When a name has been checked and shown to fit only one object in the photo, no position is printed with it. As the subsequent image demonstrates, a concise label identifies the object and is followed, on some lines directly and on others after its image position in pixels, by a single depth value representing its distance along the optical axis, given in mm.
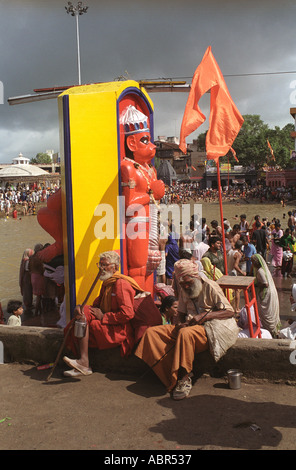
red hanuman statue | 5988
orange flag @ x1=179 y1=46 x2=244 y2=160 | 5816
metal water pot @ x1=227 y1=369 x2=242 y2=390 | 4113
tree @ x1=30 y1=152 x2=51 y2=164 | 102575
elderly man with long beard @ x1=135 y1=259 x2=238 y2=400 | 4105
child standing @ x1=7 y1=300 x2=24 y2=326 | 5678
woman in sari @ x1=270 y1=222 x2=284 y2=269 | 11164
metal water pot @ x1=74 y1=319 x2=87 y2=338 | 4410
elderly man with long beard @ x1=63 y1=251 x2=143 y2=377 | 4457
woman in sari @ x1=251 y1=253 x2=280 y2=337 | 5605
